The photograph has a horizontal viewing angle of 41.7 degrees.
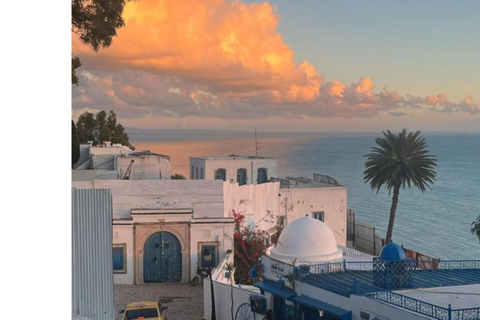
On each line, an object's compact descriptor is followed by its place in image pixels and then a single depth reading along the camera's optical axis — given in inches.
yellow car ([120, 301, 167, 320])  599.5
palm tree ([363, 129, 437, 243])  1392.7
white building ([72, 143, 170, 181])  980.3
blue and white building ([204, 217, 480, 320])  467.5
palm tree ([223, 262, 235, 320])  685.5
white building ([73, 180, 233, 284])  871.7
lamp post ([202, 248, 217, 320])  655.8
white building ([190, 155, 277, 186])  1366.9
